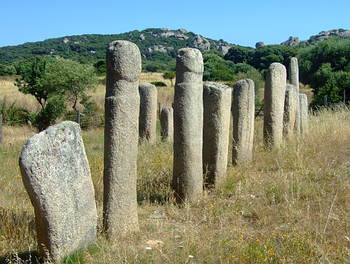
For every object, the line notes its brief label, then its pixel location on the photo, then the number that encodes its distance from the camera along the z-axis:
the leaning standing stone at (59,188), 4.27
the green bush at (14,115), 21.94
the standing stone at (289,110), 10.63
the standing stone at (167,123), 13.55
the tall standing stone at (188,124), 6.64
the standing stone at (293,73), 12.84
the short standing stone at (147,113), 12.89
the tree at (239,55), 60.12
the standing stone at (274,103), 9.71
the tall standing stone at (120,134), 5.22
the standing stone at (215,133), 7.37
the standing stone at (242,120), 8.73
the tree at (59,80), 25.38
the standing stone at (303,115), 11.87
